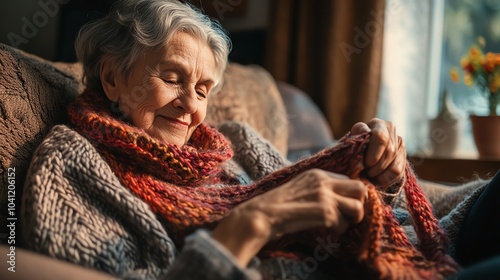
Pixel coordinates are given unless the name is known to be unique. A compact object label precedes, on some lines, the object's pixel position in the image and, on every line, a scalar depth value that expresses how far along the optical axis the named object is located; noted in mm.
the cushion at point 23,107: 1041
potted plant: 2045
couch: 976
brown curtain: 2480
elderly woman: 833
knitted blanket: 872
